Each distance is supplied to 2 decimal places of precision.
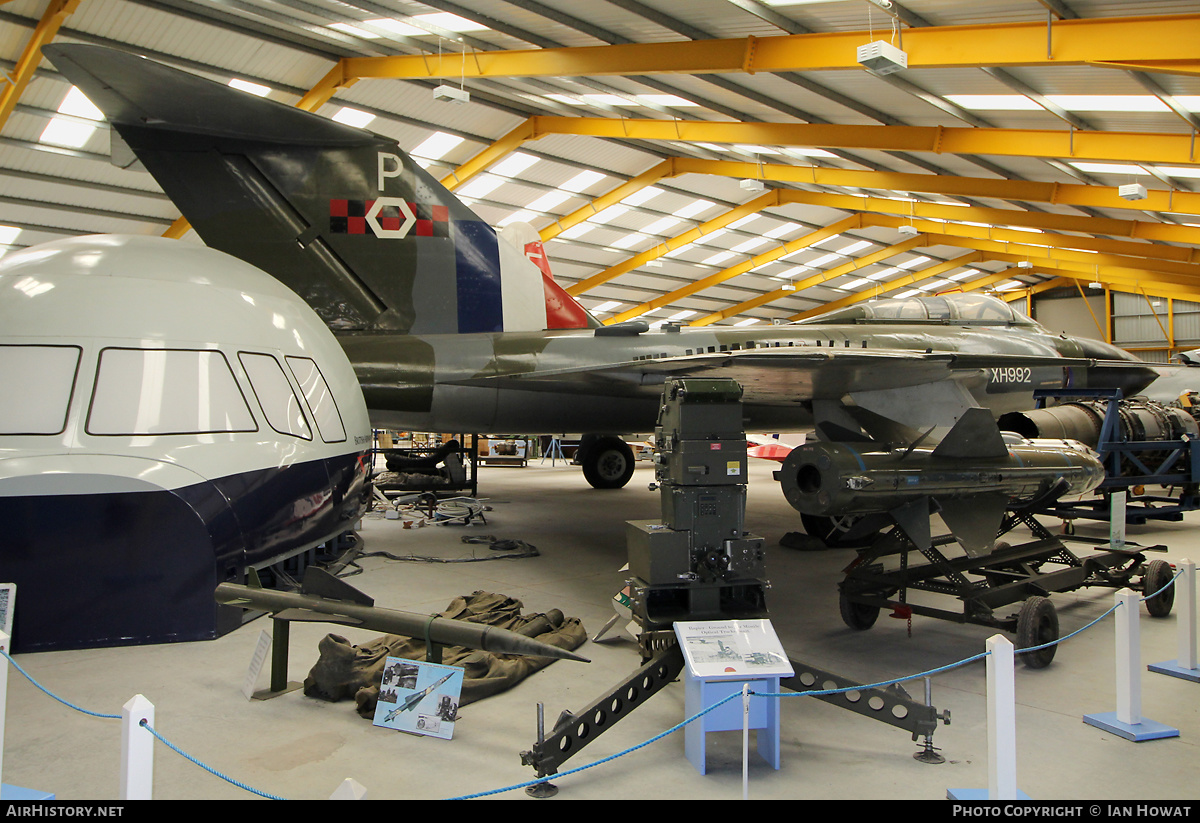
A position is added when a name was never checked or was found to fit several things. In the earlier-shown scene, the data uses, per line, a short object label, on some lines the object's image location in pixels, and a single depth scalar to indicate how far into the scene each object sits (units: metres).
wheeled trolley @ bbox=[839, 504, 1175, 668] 5.23
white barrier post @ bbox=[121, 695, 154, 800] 2.39
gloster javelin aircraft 8.20
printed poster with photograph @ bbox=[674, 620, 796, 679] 3.55
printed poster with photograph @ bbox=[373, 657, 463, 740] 3.86
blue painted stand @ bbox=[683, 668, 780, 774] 3.55
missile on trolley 5.45
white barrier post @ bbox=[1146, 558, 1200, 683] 4.71
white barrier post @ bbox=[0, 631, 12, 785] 3.08
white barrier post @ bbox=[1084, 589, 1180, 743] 3.95
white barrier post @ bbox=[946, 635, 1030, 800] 3.04
